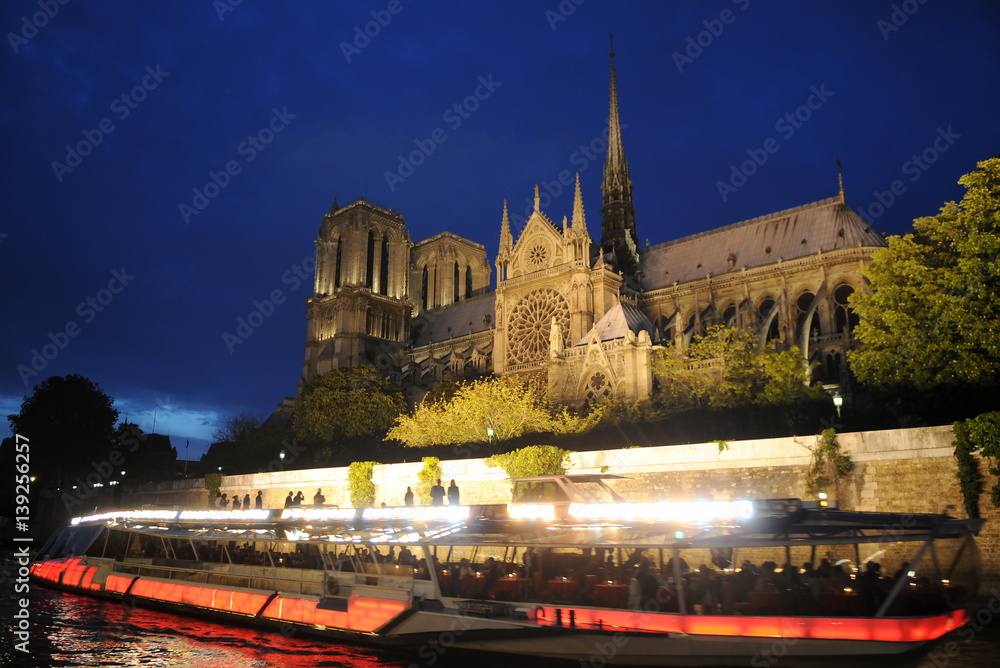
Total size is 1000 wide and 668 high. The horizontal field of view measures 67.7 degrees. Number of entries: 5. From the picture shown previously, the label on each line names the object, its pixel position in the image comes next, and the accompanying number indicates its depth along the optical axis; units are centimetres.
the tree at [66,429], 5025
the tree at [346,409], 4206
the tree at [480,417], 3222
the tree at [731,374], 2862
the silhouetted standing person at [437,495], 2598
